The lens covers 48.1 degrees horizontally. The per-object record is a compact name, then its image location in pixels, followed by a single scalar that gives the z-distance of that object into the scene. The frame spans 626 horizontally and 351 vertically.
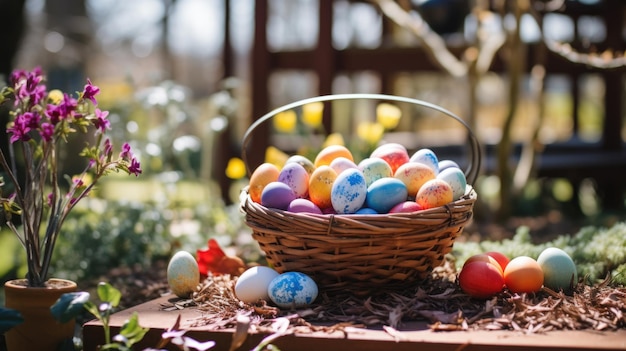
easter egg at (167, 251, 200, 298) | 2.70
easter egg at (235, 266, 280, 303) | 2.50
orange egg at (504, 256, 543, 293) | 2.52
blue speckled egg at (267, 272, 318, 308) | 2.41
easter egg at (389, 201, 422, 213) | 2.44
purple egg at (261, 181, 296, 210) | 2.53
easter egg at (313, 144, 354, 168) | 2.88
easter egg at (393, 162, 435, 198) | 2.62
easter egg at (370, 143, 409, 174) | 2.83
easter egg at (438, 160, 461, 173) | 2.89
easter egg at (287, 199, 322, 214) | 2.51
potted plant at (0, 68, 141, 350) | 2.21
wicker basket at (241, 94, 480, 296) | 2.34
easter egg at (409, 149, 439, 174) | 2.77
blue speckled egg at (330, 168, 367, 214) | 2.47
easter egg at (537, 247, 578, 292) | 2.61
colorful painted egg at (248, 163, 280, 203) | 2.70
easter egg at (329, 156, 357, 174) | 2.71
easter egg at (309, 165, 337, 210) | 2.59
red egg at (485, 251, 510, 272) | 2.70
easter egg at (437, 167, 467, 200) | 2.62
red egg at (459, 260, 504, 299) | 2.48
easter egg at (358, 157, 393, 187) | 2.66
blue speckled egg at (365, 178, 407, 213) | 2.50
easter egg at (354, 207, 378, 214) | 2.48
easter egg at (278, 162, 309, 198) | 2.64
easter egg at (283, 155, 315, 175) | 2.81
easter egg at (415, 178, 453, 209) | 2.48
